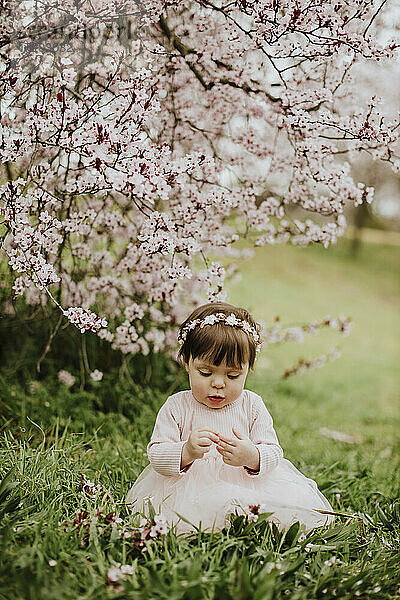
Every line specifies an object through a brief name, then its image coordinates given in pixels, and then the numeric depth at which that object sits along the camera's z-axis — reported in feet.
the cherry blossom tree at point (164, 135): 8.79
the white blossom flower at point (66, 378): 13.05
